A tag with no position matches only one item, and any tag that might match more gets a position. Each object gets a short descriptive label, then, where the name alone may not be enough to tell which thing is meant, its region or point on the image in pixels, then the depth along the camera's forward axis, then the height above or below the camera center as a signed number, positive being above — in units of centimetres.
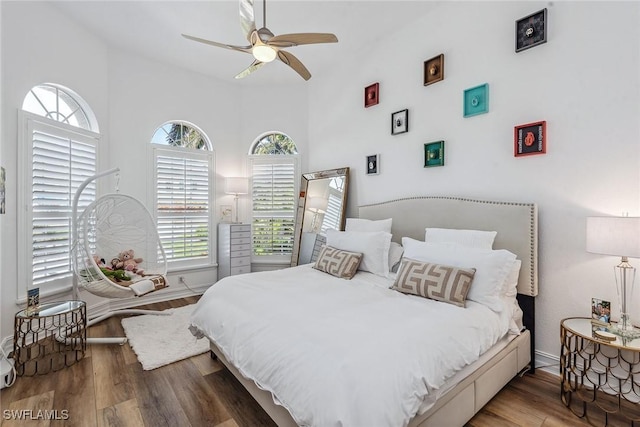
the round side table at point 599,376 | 179 -108
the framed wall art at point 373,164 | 358 +58
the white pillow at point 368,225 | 313 -13
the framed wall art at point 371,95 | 360 +143
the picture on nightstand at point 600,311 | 200 -67
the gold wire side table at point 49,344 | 229 -115
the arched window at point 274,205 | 472 +12
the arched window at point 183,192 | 419 +31
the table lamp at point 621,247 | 167 -20
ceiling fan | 216 +132
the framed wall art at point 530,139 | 231 +58
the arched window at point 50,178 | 277 +36
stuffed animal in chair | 330 -54
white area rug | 253 -120
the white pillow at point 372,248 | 279 -34
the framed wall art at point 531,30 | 229 +142
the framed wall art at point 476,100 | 264 +100
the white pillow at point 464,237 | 237 -20
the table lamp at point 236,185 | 447 +42
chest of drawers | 430 -52
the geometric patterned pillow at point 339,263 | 273 -47
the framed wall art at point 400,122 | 328 +101
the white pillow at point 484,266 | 203 -38
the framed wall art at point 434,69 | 295 +143
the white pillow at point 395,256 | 283 -41
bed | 122 -65
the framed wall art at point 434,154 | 296 +59
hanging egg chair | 283 -37
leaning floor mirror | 399 +5
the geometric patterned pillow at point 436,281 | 199 -48
